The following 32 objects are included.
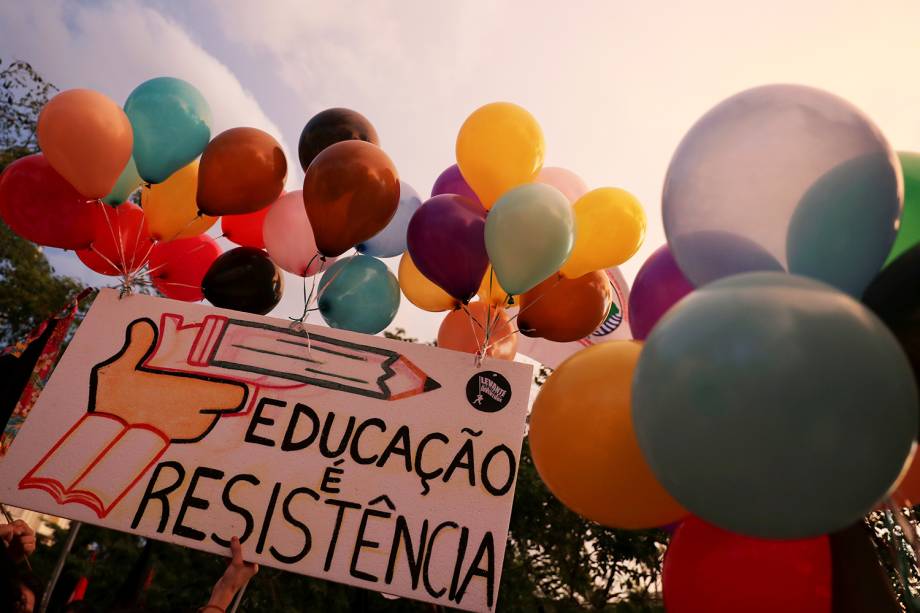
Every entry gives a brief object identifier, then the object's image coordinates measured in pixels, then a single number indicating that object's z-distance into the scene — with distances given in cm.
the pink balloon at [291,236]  329
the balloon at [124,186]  321
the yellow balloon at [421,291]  327
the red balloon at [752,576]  139
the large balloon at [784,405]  99
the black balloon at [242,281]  328
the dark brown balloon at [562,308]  292
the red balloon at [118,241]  325
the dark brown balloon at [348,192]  271
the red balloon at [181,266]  351
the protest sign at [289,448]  258
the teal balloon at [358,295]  326
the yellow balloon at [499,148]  281
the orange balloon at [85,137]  282
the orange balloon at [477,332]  309
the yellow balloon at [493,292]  296
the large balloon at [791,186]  134
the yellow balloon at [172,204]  325
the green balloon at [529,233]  239
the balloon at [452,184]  319
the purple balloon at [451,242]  269
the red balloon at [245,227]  357
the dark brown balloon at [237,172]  299
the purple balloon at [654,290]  185
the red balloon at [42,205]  307
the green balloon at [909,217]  153
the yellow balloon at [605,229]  277
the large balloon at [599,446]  143
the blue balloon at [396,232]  335
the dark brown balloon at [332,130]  329
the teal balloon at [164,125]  300
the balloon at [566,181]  325
